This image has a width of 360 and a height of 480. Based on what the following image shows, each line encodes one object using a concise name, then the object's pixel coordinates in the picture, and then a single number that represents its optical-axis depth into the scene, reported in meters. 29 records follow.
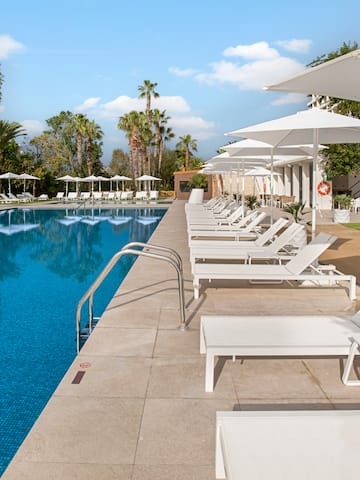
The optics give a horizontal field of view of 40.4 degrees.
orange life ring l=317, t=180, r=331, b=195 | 21.00
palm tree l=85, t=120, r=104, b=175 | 45.47
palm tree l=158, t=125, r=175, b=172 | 47.31
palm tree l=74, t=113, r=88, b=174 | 44.38
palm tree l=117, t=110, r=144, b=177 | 42.91
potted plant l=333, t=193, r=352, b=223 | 16.48
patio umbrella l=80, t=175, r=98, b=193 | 37.46
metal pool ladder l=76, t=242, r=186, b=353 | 5.03
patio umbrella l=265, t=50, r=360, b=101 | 3.40
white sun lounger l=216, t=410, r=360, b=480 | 2.22
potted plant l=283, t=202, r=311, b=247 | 8.94
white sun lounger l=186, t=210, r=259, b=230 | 12.33
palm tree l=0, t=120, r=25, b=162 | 35.59
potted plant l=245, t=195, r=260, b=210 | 18.45
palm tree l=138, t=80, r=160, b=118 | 44.56
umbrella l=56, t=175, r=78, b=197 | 37.17
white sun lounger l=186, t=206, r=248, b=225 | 13.73
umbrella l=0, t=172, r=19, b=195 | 33.19
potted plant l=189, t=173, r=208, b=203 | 39.41
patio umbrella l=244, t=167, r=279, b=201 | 20.05
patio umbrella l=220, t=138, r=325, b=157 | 10.66
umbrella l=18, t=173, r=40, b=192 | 34.36
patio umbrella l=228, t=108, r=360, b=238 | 6.68
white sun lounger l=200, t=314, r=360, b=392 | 3.68
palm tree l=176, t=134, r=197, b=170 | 56.60
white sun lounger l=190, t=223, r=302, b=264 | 7.75
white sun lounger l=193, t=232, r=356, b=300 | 6.32
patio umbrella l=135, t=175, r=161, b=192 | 37.64
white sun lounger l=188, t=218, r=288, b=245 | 9.11
